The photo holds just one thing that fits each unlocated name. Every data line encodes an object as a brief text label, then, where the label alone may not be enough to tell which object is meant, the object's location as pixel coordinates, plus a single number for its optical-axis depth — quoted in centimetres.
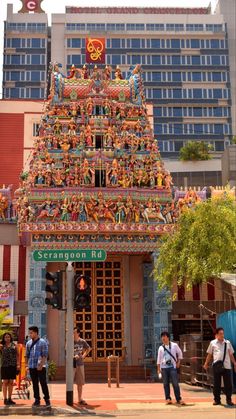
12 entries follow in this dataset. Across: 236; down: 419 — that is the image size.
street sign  1630
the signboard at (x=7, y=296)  2720
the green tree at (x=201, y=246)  2166
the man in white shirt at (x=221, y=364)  1398
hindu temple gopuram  2614
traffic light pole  1445
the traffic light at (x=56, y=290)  1483
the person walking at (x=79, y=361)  1514
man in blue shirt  1423
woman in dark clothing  1493
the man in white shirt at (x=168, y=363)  1446
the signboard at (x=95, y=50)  3525
